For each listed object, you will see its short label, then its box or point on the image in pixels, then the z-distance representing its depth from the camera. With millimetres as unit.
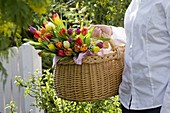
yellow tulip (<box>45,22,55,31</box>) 2685
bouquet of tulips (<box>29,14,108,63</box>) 2616
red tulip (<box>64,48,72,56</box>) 2605
